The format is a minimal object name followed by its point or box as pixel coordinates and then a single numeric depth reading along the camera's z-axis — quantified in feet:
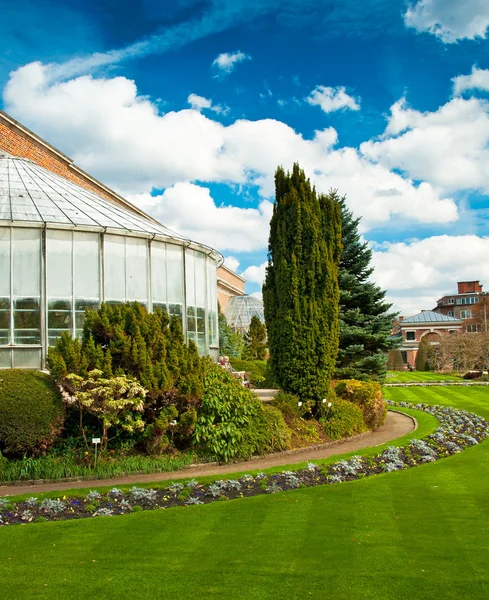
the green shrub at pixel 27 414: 34.17
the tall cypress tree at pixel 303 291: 50.75
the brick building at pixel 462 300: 319.06
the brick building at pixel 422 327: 251.78
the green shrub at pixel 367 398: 53.88
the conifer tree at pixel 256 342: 122.72
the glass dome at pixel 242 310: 175.32
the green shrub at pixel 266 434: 40.47
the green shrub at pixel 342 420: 48.57
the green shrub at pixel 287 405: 46.98
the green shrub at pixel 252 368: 76.05
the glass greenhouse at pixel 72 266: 48.83
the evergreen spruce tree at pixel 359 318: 72.54
